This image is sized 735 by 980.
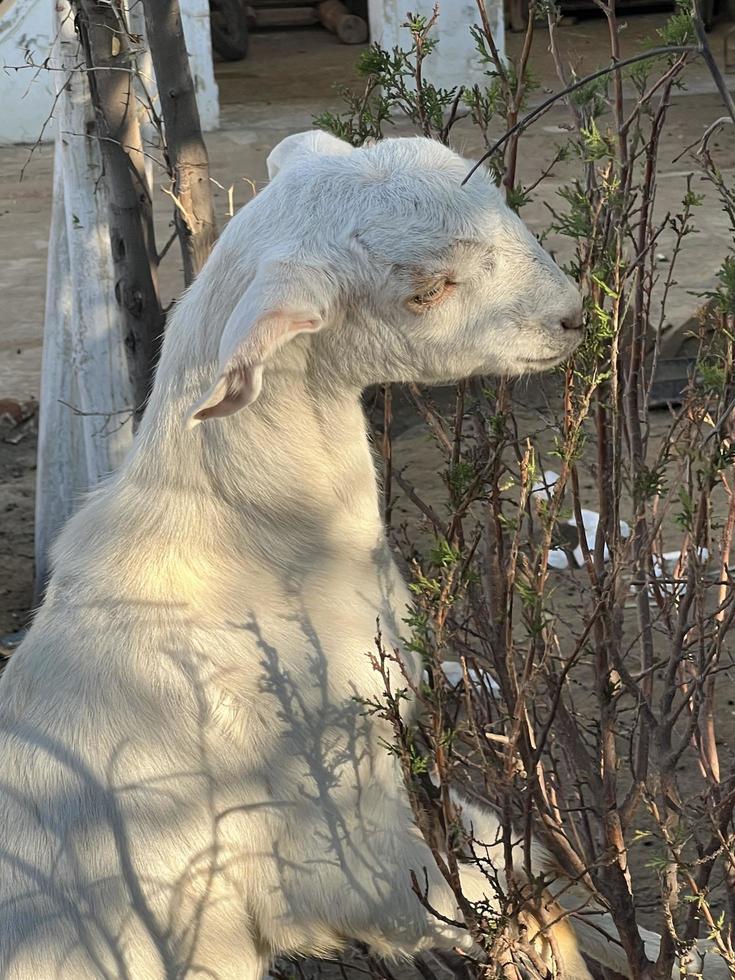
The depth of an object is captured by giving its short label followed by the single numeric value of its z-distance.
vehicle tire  14.86
